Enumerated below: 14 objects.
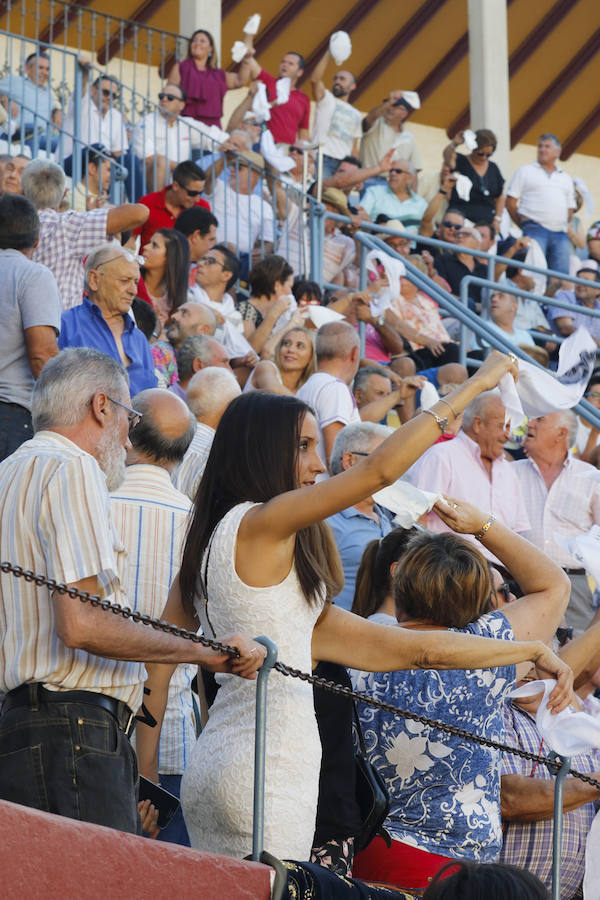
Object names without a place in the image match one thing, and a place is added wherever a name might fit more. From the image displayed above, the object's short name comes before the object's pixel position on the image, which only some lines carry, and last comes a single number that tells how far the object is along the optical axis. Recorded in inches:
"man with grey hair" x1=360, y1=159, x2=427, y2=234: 937.5
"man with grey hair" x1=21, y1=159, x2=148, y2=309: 516.9
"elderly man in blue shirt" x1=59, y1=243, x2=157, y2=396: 465.7
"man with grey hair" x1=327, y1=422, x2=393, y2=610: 429.7
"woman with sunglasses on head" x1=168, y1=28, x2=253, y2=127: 932.5
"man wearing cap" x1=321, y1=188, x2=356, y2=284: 819.6
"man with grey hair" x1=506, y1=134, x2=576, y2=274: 1044.9
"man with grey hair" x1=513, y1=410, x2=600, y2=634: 539.0
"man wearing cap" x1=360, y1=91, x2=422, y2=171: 1030.8
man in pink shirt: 518.8
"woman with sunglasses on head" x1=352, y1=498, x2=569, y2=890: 275.5
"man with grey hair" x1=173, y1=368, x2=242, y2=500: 450.6
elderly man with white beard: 230.1
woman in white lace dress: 229.8
